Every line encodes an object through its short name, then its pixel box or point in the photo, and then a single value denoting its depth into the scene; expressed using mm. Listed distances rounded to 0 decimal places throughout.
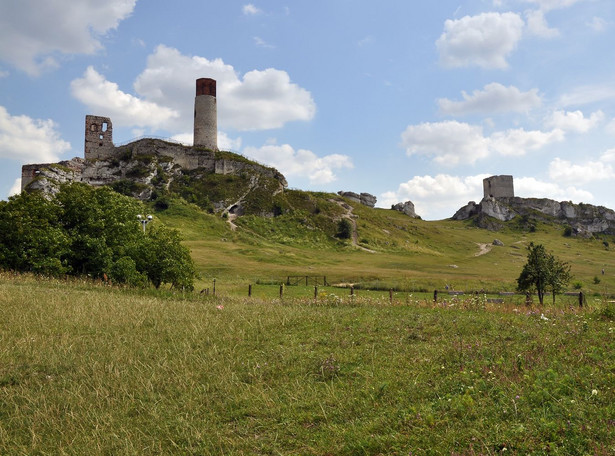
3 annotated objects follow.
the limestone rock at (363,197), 150625
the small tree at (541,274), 36344
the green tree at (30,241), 26859
